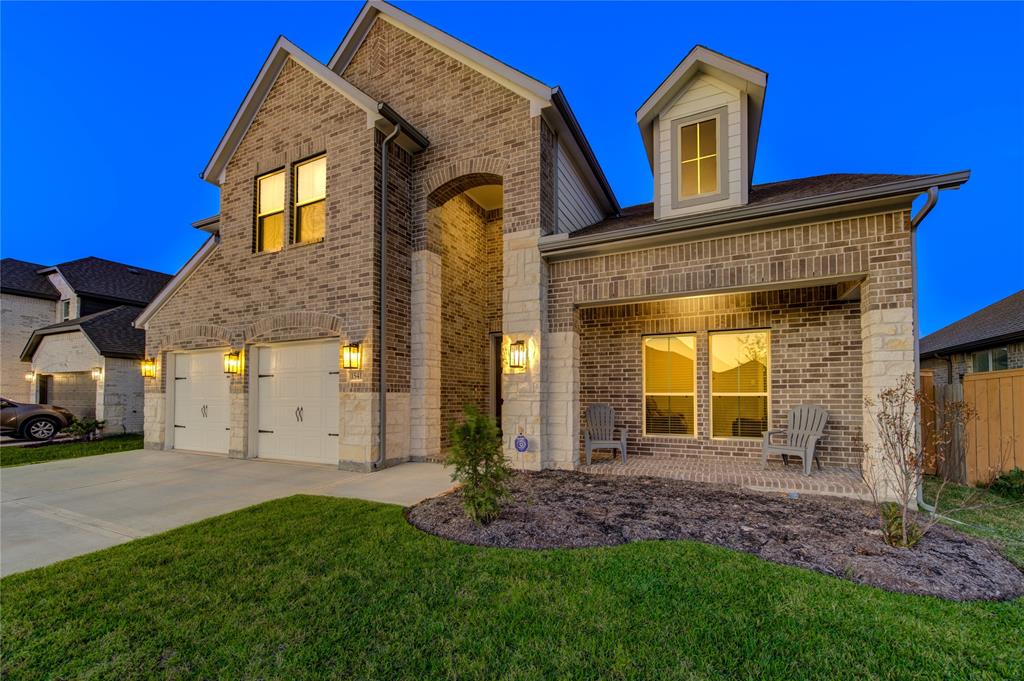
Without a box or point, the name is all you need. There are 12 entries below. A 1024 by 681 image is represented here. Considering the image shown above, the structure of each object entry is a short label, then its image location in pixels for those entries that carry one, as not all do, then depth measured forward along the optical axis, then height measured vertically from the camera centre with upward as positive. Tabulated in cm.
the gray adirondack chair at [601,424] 810 -110
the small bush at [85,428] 1223 -179
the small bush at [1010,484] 567 -157
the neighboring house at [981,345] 1248 +58
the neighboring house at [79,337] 1346 +85
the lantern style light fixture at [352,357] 764 +11
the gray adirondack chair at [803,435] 652 -109
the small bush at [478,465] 459 -107
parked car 1213 -158
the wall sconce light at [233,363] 885 +1
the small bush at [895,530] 391 -148
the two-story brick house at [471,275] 703 +147
